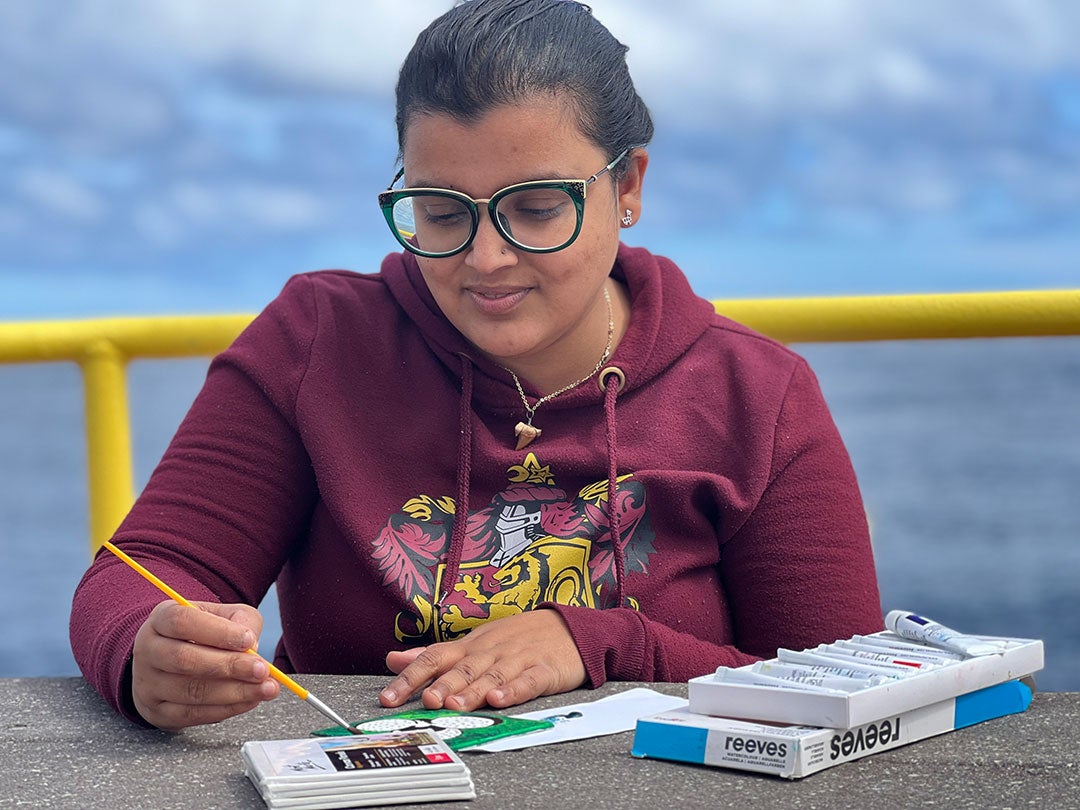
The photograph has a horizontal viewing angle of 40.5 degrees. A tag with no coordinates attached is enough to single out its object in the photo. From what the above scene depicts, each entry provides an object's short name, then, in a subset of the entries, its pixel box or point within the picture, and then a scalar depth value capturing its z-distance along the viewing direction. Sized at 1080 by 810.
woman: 1.71
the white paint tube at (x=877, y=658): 1.28
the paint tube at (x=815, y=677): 1.20
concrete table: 1.13
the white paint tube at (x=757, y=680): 1.19
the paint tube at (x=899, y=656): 1.29
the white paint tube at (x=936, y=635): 1.33
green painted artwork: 1.30
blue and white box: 1.17
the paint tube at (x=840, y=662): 1.25
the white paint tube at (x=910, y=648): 1.31
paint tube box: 1.18
